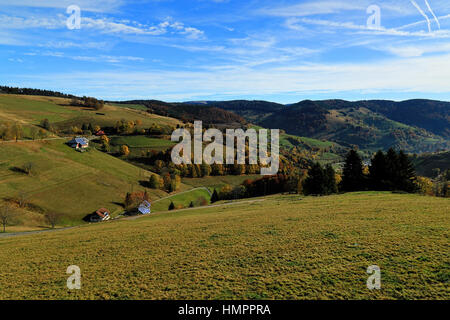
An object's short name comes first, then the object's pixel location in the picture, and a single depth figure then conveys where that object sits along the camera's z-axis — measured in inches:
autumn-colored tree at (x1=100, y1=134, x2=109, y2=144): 6973.4
